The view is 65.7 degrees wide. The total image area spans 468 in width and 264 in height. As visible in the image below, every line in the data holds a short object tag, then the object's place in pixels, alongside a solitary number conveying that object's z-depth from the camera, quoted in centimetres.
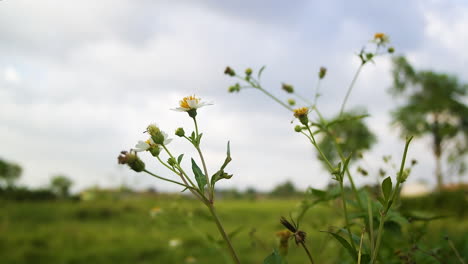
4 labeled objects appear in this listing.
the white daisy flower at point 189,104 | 63
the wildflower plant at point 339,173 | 45
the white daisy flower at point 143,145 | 59
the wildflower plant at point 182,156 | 50
